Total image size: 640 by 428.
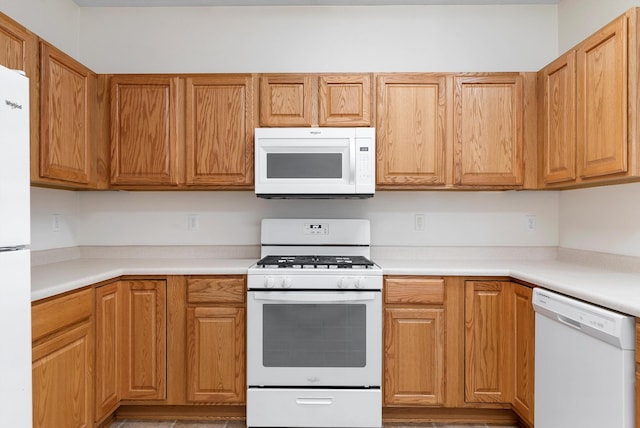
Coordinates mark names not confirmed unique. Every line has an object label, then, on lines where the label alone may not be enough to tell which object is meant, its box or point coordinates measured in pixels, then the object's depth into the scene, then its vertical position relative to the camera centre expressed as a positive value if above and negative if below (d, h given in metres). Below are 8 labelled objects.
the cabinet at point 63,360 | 1.65 -0.65
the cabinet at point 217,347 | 2.36 -0.76
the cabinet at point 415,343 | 2.36 -0.73
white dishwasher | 1.37 -0.57
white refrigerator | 1.19 -0.12
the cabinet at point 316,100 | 2.61 +0.71
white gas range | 2.29 -0.74
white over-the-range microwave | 2.52 +0.31
